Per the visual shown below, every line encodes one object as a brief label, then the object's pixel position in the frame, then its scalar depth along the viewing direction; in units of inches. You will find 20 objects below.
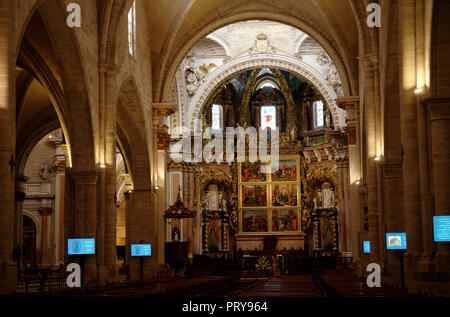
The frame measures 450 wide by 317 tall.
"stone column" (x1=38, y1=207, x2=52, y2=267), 1363.2
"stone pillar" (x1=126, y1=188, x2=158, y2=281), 1020.7
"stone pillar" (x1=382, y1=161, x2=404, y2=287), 713.0
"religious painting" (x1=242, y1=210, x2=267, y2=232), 1561.3
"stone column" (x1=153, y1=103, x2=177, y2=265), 1085.1
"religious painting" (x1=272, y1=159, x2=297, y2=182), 1558.8
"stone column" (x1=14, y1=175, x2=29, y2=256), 1103.6
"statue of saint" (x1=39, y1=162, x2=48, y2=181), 1418.6
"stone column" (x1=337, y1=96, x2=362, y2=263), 1041.5
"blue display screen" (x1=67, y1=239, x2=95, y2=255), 717.3
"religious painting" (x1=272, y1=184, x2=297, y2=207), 1556.2
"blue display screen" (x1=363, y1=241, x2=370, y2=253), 884.5
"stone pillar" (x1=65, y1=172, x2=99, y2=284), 761.6
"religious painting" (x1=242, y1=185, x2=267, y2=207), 1569.9
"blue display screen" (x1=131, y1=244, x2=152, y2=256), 964.6
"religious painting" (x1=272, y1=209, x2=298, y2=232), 1550.2
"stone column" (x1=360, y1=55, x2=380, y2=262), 805.9
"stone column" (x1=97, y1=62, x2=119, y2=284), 788.6
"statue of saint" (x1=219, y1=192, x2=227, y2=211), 1542.4
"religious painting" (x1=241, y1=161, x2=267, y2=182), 1572.3
